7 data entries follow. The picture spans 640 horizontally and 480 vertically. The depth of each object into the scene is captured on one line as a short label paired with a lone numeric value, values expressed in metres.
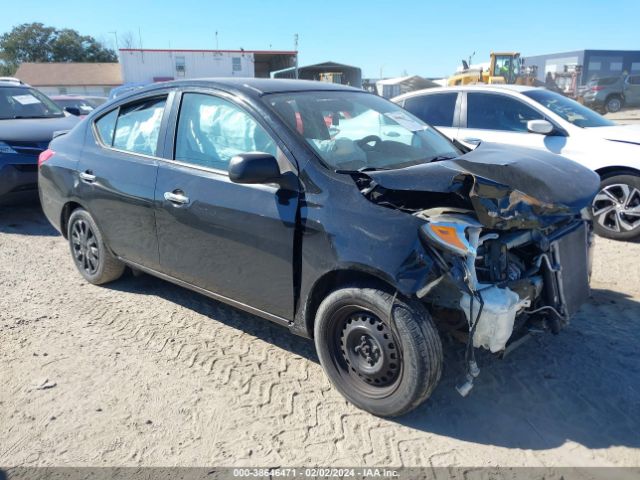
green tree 64.69
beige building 51.16
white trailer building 41.34
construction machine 27.02
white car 5.82
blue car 6.70
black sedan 2.67
